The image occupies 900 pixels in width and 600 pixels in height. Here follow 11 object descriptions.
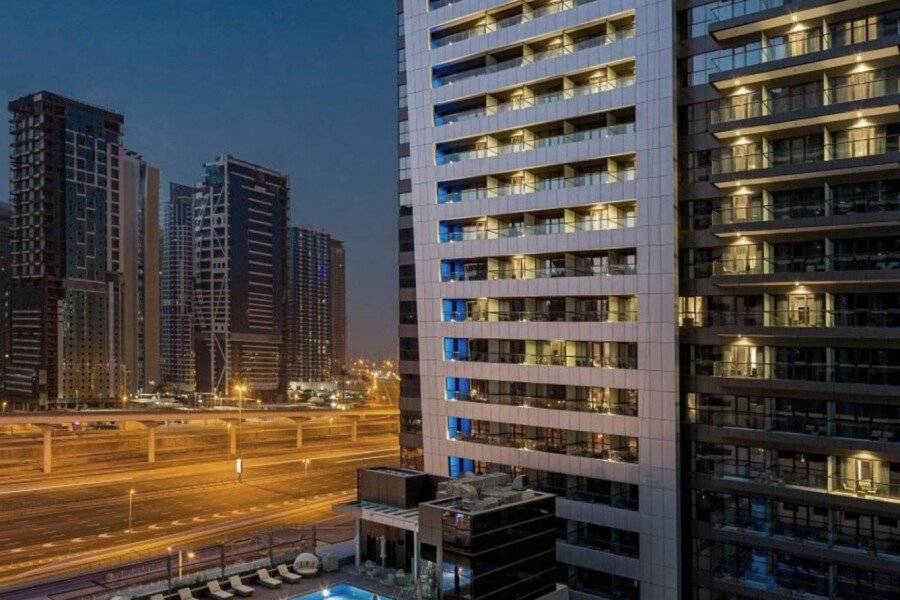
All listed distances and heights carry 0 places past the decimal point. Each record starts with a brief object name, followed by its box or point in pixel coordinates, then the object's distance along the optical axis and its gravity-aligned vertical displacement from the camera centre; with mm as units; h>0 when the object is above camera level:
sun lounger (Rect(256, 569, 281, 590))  43619 -16767
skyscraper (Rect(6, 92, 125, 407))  169750 +14889
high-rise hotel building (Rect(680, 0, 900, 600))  37531 +683
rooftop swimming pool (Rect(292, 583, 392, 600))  41969 -17062
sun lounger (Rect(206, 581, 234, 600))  41281 -16543
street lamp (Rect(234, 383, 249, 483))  93125 -21051
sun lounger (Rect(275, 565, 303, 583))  44375 -16758
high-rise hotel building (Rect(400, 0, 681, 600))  44781 +3765
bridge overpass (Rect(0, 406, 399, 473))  97375 -16658
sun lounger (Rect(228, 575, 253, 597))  42094 -16631
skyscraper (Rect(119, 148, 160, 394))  191500 +12220
